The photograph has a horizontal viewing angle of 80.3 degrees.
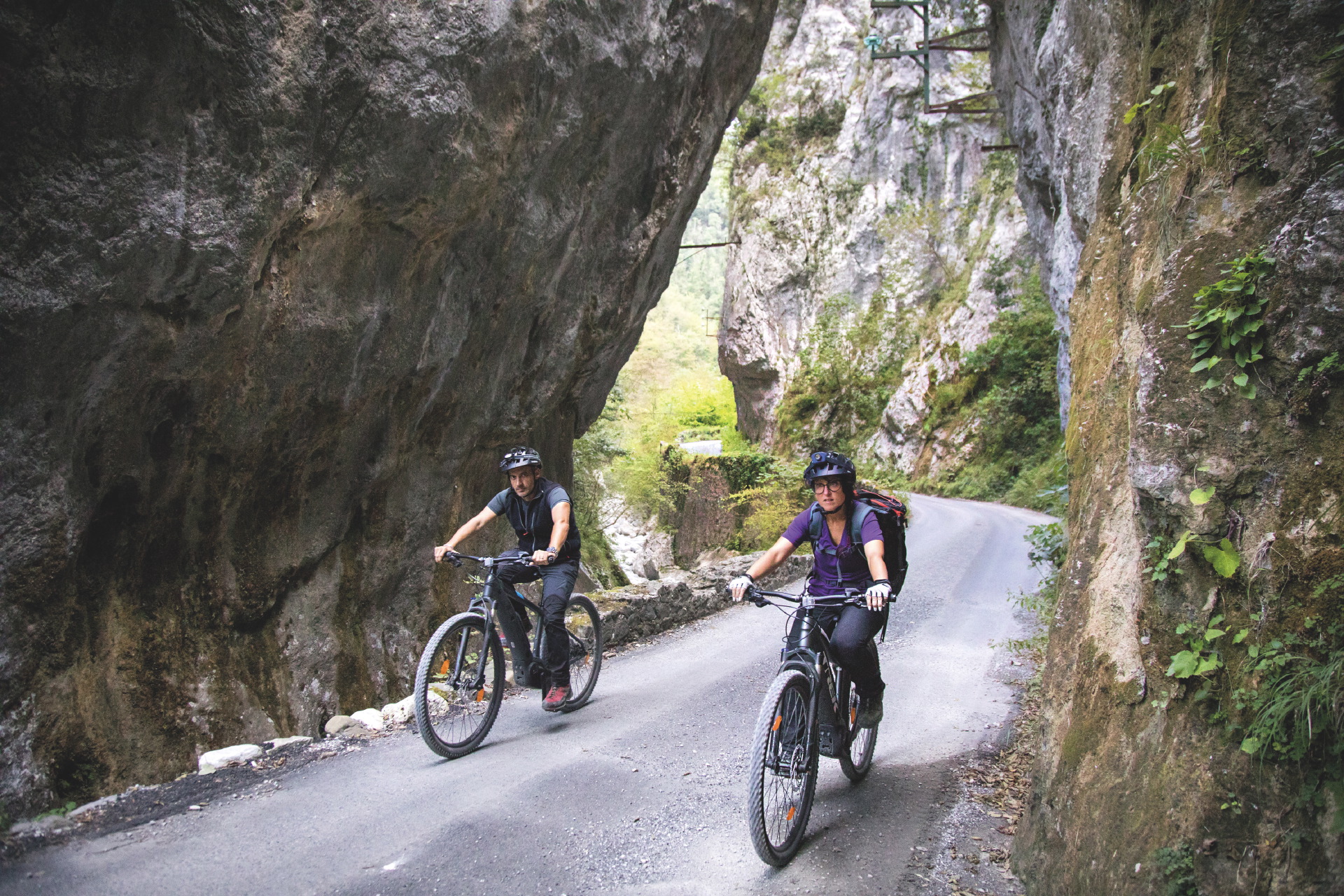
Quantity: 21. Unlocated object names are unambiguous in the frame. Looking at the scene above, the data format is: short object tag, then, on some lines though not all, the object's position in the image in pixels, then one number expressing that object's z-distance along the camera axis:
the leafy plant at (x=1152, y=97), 4.80
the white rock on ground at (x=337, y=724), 6.21
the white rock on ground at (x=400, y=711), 6.27
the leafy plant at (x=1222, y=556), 2.99
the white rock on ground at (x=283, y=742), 5.65
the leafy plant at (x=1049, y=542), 8.62
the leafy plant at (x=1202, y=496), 3.10
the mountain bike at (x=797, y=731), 3.65
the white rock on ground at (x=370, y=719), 6.12
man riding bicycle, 5.92
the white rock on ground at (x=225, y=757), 5.29
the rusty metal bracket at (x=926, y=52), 23.50
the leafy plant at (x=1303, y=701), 2.43
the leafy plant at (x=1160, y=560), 3.27
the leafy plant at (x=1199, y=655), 2.94
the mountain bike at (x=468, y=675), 5.34
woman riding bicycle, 4.25
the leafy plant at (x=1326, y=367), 2.86
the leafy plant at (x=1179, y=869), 2.70
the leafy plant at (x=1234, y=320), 3.10
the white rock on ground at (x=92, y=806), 4.41
